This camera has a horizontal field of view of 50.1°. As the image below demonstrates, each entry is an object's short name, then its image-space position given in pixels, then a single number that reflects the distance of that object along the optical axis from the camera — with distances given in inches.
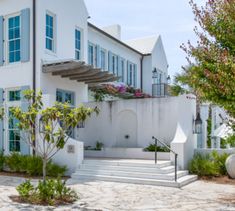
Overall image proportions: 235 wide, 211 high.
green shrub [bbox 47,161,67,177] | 380.4
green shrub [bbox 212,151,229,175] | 391.7
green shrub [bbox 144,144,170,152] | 445.5
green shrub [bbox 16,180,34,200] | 257.8
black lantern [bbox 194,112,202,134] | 408.9
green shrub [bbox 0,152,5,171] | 422.1
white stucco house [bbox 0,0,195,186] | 418.9
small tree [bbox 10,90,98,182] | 260.0
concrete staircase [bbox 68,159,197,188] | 347.6
